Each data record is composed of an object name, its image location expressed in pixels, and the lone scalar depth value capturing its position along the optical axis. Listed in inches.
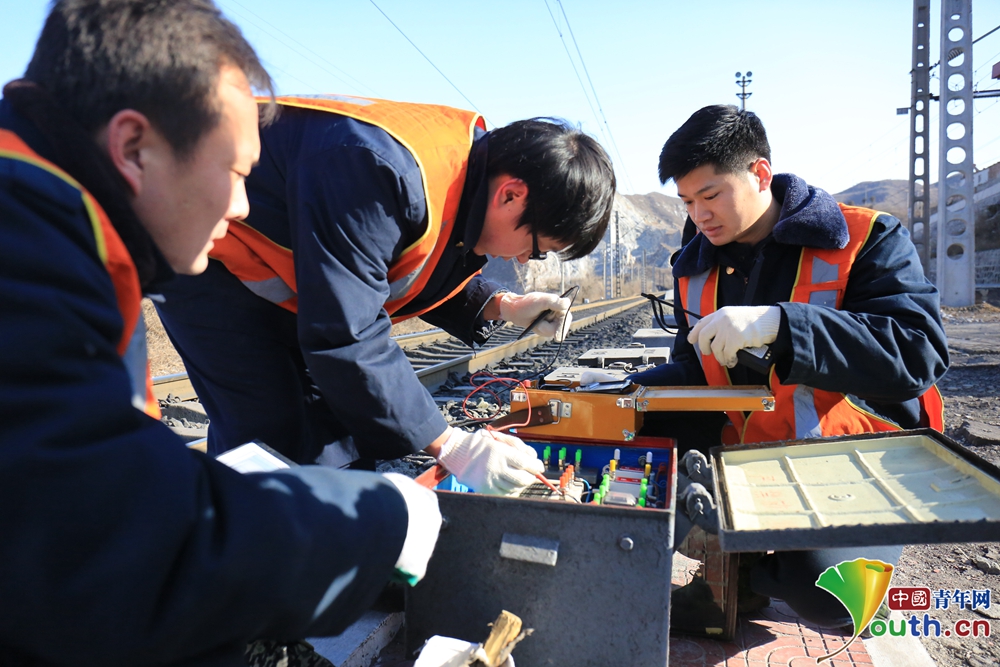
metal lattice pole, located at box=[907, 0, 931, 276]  1051.9
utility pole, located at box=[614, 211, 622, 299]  1440.3
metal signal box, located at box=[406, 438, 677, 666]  60.5
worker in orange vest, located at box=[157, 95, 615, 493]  74.2
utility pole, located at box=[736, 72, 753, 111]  1866.4
